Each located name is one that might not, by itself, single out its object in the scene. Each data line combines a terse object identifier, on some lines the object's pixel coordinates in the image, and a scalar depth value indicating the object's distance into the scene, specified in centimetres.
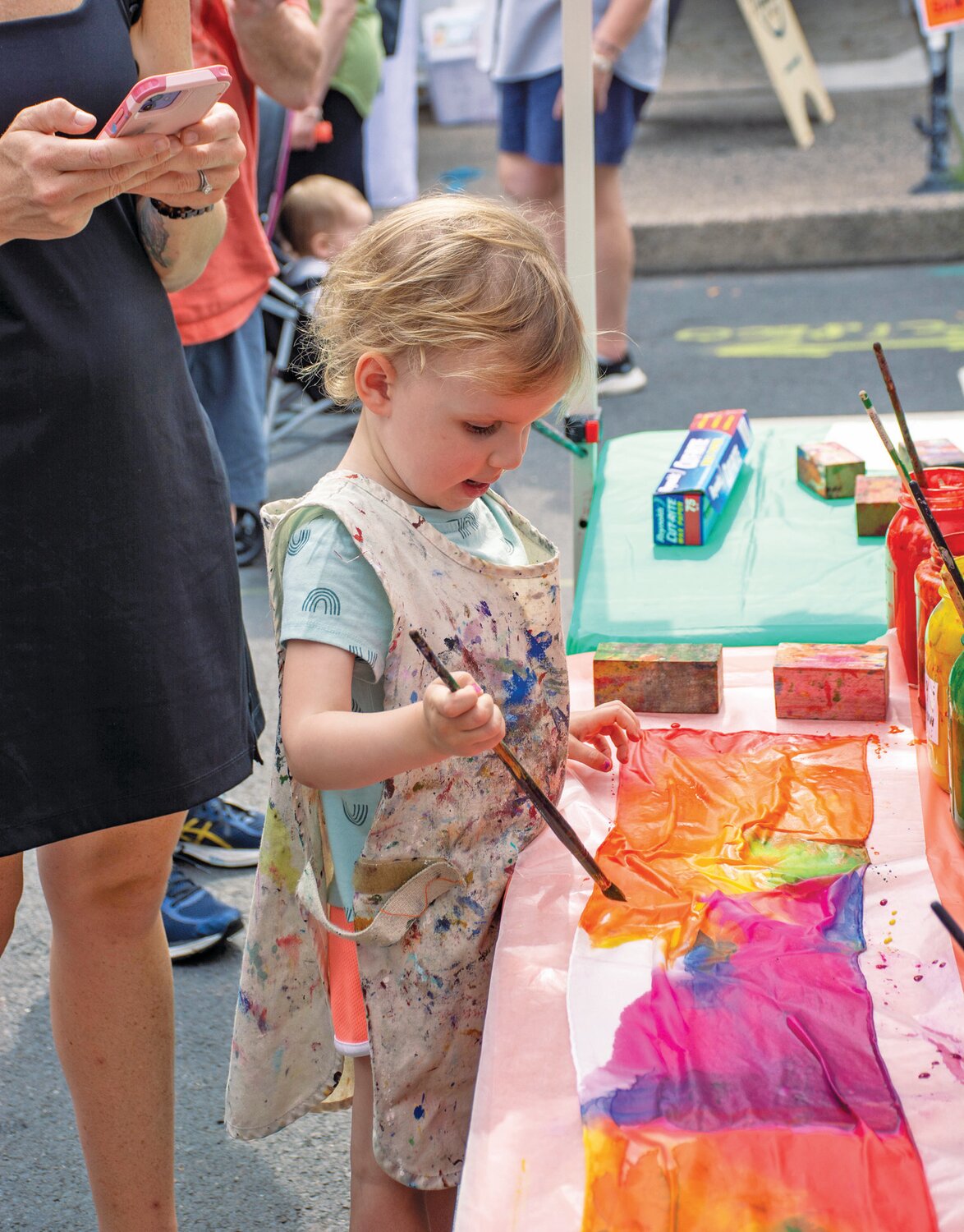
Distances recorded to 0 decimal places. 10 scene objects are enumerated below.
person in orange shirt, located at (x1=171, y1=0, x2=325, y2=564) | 266
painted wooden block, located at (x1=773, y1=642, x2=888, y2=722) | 162
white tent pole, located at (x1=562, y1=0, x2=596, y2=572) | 218
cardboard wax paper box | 223
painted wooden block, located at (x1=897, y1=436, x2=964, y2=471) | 225
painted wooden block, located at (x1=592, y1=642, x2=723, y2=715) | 167
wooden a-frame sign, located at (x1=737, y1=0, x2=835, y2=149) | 704
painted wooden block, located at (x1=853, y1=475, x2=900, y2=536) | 218
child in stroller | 448
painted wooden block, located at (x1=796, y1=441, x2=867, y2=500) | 237
